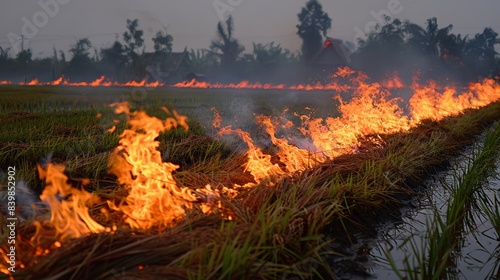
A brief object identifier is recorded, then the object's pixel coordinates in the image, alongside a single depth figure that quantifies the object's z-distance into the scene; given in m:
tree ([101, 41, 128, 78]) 49.67
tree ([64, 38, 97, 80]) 51.16
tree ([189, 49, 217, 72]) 64.48
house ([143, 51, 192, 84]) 47.41
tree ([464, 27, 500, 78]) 55.59
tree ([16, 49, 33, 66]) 54.62
